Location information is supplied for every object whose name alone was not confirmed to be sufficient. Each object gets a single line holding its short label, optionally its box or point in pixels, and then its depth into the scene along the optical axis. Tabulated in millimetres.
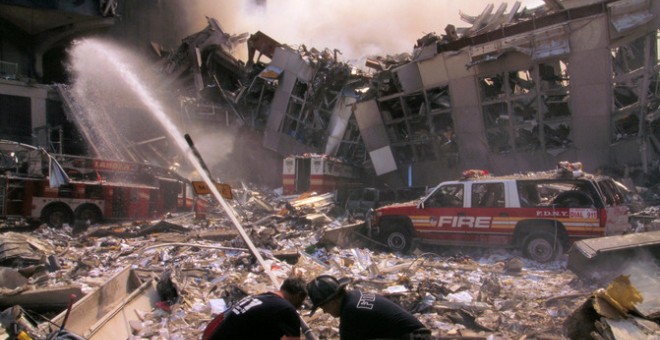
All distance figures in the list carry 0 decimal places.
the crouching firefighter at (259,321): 2693
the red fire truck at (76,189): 13453
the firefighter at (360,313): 2822
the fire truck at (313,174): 18609
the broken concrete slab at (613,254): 6594
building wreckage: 5789
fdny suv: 8680
